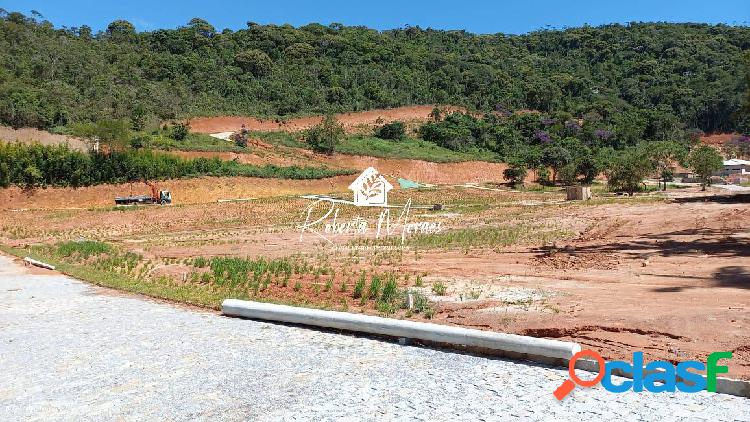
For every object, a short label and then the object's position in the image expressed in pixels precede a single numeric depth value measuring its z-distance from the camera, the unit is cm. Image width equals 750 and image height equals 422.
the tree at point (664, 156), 4790
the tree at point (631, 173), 4197
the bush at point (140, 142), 5028
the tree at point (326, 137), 6134
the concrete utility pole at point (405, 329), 661
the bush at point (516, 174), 5262
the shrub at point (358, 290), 1093
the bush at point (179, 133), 5600
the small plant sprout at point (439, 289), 1075
